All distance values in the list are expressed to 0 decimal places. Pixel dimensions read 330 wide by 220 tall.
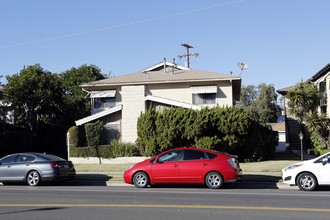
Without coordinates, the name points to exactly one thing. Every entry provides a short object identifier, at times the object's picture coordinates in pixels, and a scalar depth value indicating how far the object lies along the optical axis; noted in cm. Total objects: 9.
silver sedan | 1540
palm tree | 3141
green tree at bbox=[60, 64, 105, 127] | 3794
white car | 1275
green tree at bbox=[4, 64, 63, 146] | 3309
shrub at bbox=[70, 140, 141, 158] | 2805
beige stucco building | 2922
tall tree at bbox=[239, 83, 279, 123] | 6550
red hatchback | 1361
